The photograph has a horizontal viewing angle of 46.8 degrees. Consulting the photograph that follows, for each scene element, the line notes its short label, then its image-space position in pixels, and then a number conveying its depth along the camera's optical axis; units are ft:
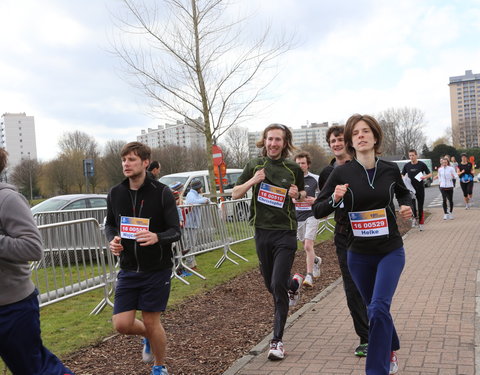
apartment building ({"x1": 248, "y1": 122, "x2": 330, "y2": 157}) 637.71
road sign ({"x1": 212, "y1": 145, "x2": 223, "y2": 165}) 53.78
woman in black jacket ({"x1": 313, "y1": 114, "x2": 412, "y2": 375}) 12.10
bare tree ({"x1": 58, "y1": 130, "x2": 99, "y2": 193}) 236.02
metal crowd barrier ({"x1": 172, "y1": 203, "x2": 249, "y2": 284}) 31.27
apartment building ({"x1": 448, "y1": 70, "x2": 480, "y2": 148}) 521.65
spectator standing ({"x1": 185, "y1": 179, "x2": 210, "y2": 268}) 32.37
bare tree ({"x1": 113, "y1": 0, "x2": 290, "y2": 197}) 52.75
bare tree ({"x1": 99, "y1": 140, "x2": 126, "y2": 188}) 220.88
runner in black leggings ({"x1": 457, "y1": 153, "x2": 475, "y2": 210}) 62.44
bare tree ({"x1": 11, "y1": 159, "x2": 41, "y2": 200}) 231.71
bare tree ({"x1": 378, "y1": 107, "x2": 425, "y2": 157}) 295.07
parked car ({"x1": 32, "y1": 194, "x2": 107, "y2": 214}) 43.16
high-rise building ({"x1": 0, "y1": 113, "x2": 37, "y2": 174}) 477.77
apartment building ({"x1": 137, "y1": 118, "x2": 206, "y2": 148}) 528.17
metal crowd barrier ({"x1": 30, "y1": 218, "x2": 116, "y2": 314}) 20.89
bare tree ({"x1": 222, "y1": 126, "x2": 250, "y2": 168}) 254.35
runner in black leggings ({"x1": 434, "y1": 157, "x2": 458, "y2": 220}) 56.03
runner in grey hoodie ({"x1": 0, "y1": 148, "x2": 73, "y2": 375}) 9.45
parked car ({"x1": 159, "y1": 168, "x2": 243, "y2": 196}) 62.80
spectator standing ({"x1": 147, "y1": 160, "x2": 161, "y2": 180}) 30.19
